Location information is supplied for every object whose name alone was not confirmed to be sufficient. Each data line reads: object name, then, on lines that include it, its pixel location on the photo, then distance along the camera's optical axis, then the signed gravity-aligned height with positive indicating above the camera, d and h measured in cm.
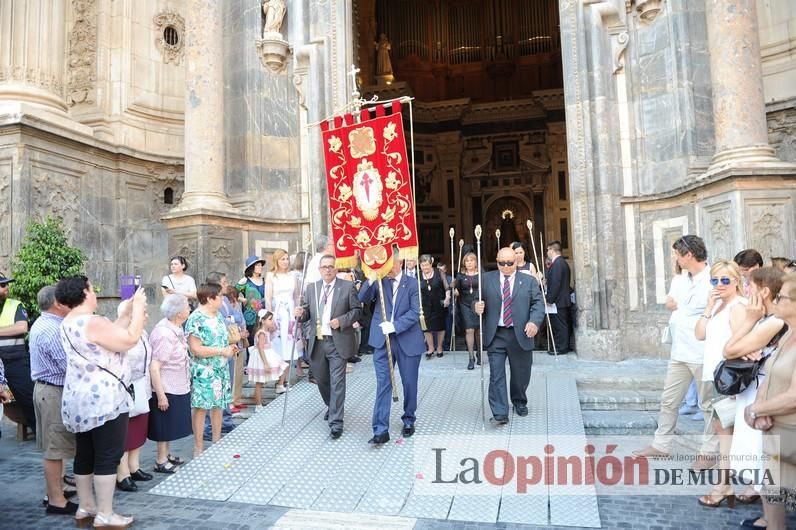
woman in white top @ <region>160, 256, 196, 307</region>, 733 +40
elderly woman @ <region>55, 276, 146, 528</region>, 399 -50
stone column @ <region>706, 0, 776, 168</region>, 792 +286
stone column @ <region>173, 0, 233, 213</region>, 1012 +354
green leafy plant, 757 +71
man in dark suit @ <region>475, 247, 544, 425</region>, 595 -23
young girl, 699 -60
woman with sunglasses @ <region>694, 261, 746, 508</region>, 421 -23
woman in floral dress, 546 -39
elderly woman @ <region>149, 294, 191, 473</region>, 522 -53
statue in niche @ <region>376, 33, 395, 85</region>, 1709 +702
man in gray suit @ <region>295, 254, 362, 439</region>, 574 -24
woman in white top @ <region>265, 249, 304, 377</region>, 757 +11
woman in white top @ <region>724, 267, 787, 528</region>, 360 -31
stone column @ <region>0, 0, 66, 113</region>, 980 +449
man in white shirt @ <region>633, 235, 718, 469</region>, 489 -43
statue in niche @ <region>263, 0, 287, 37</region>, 1079 +531
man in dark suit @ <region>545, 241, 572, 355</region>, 945 +7
